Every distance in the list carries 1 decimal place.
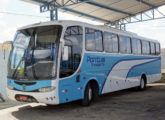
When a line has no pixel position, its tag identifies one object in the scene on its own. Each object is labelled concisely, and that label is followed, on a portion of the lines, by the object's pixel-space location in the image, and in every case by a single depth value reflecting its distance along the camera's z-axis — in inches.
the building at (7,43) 361.5
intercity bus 310.8
